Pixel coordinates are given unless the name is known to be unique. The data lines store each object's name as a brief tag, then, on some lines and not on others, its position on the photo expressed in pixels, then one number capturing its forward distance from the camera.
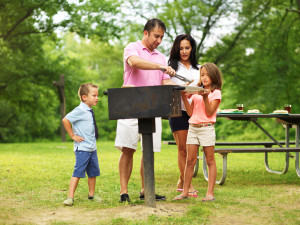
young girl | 5.30
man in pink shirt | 5.00
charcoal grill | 4.30
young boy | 5.27
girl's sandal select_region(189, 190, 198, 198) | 5.57
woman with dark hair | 5.79
